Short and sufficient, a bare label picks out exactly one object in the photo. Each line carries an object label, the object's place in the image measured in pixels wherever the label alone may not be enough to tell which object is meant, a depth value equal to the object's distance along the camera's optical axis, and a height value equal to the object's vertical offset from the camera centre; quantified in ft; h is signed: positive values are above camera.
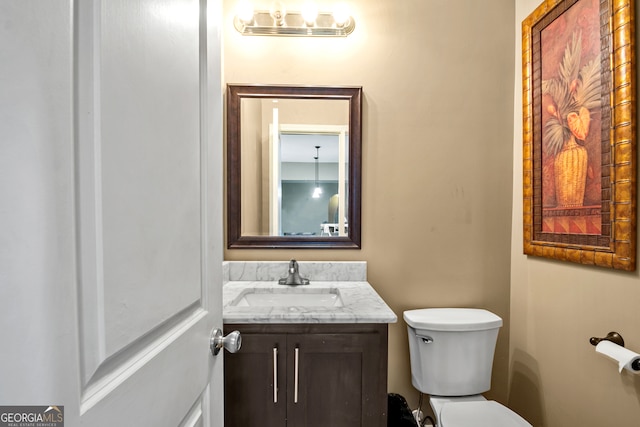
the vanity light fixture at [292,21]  5.25 +3.16
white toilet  4.70 -2.28
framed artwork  3.52 +0.98
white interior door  0.94 +0.00
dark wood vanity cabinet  3.70 -2.01
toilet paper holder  3.61 -1.57
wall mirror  5.39 +0.78
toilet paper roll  3.26 -1.62
